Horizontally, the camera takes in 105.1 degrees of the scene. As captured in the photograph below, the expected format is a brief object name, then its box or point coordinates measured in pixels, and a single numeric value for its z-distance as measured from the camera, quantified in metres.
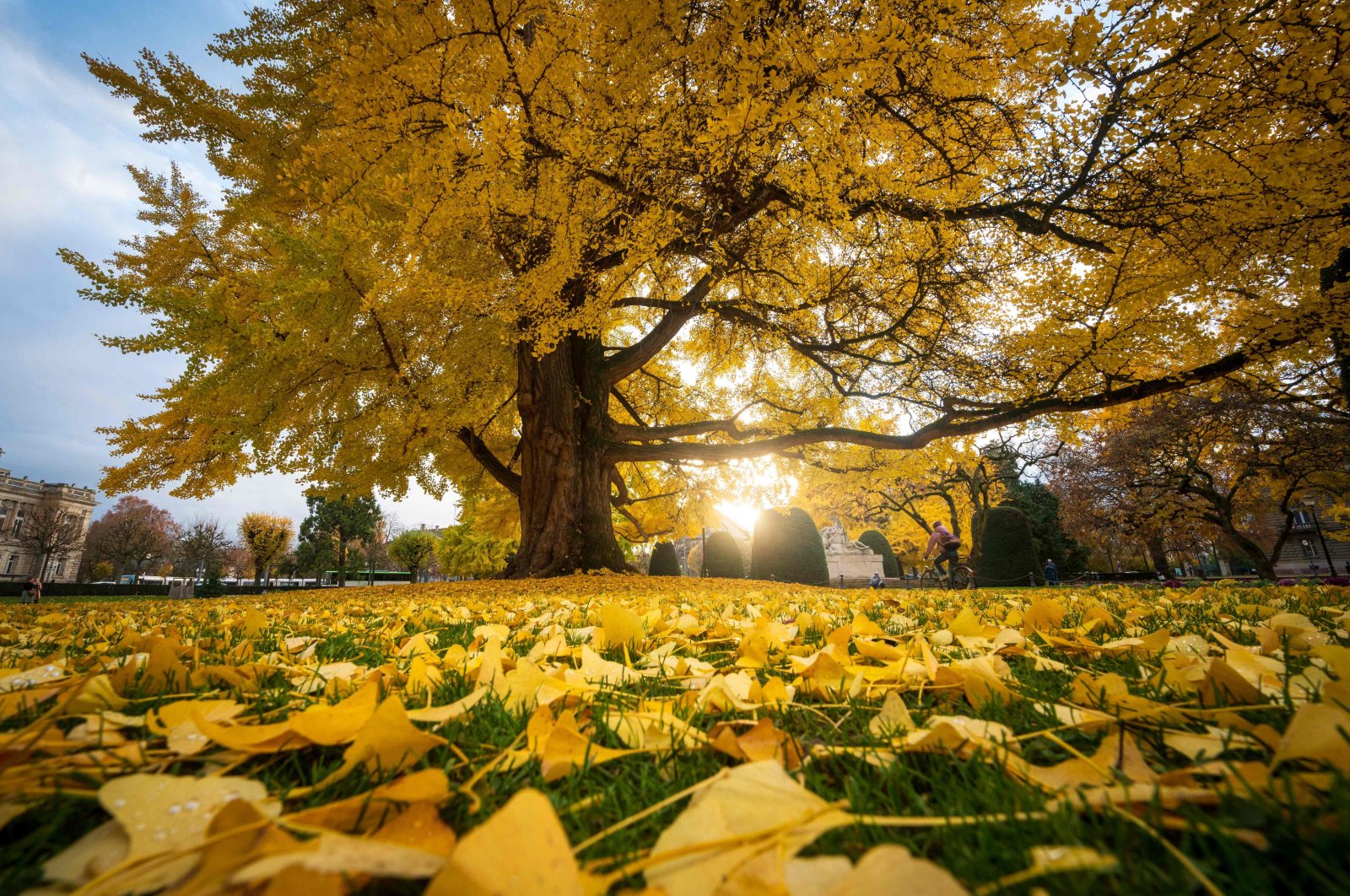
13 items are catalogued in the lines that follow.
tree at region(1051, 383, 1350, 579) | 9.89
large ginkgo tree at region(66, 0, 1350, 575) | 3.69
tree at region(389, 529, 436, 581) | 33.06
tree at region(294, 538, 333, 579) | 31.39
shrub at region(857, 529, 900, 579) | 27.45
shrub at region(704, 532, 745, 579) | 16.55
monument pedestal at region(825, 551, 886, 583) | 22.98
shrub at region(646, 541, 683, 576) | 18.23
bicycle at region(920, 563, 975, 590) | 12.38
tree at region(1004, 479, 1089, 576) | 22.58
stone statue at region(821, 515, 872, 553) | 23.95
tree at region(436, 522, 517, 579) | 27.19
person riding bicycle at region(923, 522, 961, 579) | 12.12
